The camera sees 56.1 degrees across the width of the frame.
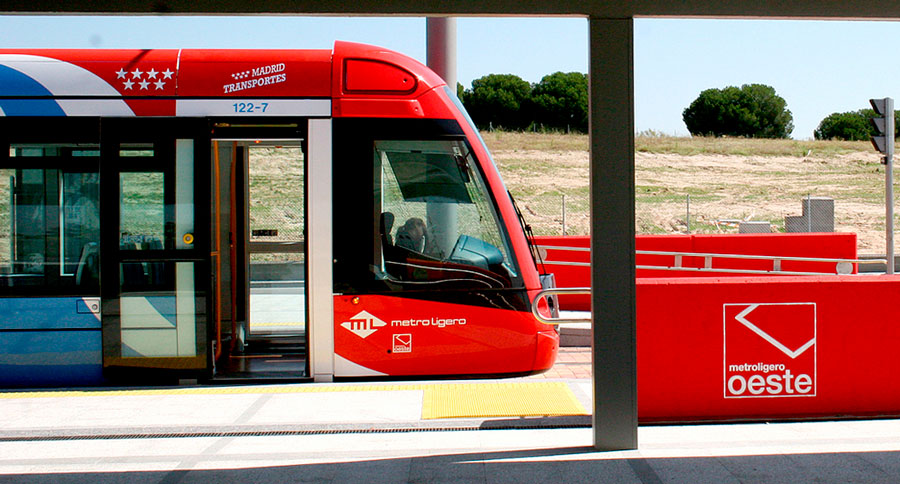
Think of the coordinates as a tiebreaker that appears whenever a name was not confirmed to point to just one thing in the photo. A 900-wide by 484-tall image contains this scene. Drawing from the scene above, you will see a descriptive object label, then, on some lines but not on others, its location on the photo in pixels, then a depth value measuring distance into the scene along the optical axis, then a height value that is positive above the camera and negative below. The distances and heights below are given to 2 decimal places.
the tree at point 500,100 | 72.69 +11.11
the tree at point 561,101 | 71.56 +10.93
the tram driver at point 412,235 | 7.17 -0.05
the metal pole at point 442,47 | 9.38 +2.04
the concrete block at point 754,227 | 21.22 +0.03
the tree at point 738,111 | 70.19 +9.82
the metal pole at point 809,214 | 20.67 +0.35
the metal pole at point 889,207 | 10.99 +0.27
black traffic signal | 10.84 +1.34
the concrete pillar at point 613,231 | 4.62 -0.01
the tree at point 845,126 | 67.25 +8.44
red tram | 7.04 +0.08
